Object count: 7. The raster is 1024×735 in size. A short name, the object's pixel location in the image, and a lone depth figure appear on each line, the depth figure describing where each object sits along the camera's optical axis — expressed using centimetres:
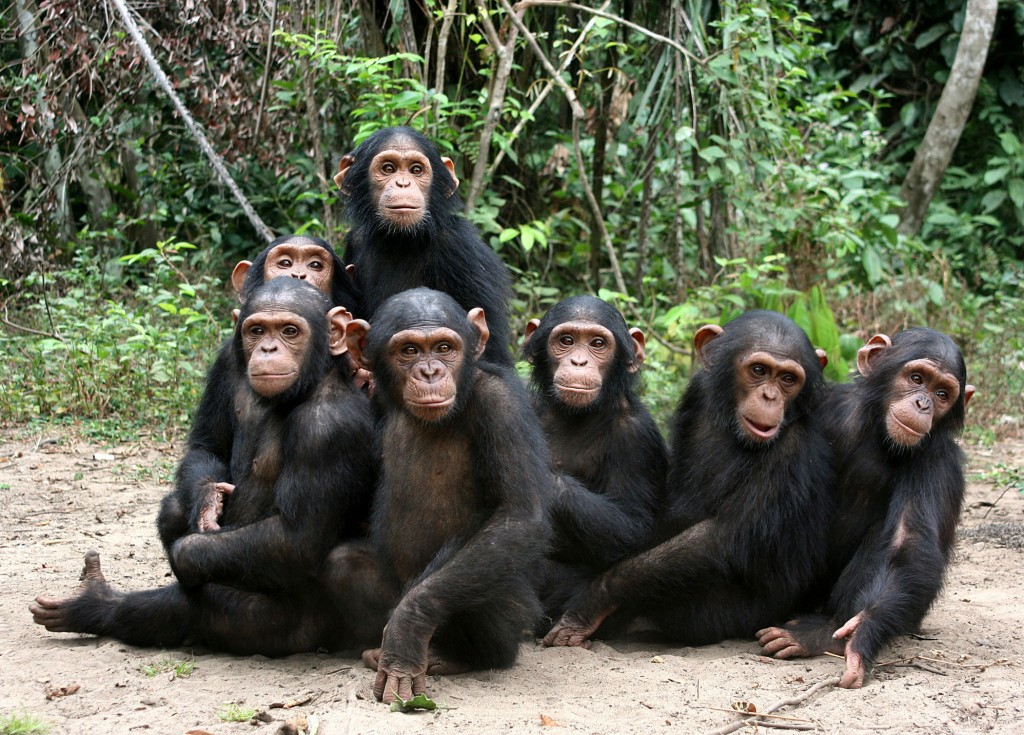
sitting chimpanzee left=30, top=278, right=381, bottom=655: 486
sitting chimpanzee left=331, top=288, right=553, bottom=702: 454
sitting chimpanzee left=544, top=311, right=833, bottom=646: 538
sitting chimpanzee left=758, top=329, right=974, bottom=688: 503
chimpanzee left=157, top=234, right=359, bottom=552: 532
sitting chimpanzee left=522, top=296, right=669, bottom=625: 563
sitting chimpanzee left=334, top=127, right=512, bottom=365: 622
